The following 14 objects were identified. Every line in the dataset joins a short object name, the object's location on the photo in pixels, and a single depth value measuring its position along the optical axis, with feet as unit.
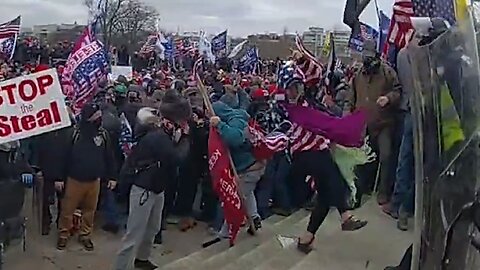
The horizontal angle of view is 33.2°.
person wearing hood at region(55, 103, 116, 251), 27.35
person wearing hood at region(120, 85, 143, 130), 32.46
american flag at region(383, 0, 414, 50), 22.54
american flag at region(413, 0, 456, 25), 14.16
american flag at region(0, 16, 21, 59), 52.47
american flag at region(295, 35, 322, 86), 22.48
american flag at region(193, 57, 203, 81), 29.59
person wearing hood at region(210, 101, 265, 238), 25.72
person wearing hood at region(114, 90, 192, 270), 22.71
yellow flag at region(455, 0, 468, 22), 9.11
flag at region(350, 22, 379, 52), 40.36
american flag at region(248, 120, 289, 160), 26.63
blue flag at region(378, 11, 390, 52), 39.65
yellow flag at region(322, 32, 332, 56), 56.57
